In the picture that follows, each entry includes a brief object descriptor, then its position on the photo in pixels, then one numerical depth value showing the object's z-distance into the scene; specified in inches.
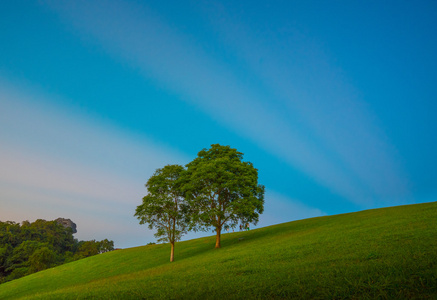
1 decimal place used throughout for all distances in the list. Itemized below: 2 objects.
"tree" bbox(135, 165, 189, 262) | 1528.1
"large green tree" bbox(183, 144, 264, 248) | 1545.3
